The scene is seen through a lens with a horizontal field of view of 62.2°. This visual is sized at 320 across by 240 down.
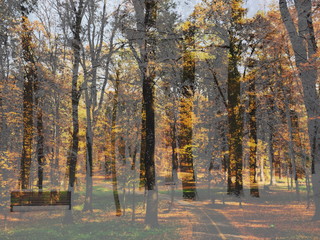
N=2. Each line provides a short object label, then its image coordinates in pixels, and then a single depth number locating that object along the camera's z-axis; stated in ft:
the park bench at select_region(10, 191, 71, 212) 50.04
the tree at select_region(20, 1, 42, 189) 52.21
